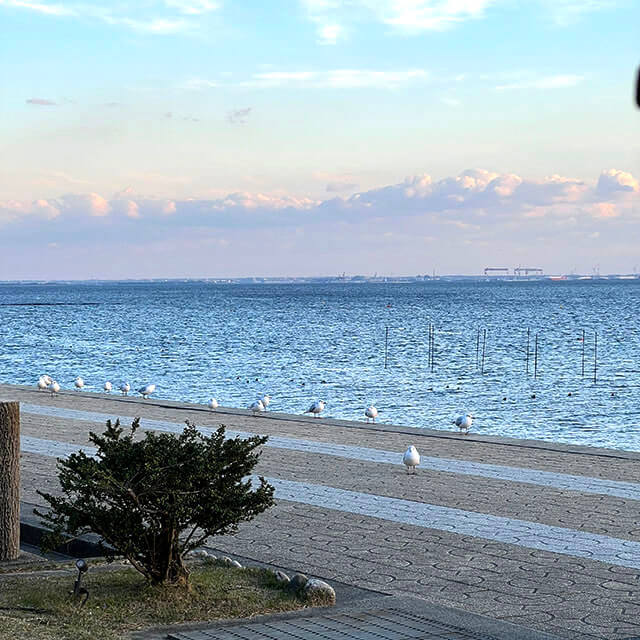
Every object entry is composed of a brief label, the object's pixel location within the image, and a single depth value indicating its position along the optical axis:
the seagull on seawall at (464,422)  17.36
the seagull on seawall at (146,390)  24.72
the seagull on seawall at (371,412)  20.16
